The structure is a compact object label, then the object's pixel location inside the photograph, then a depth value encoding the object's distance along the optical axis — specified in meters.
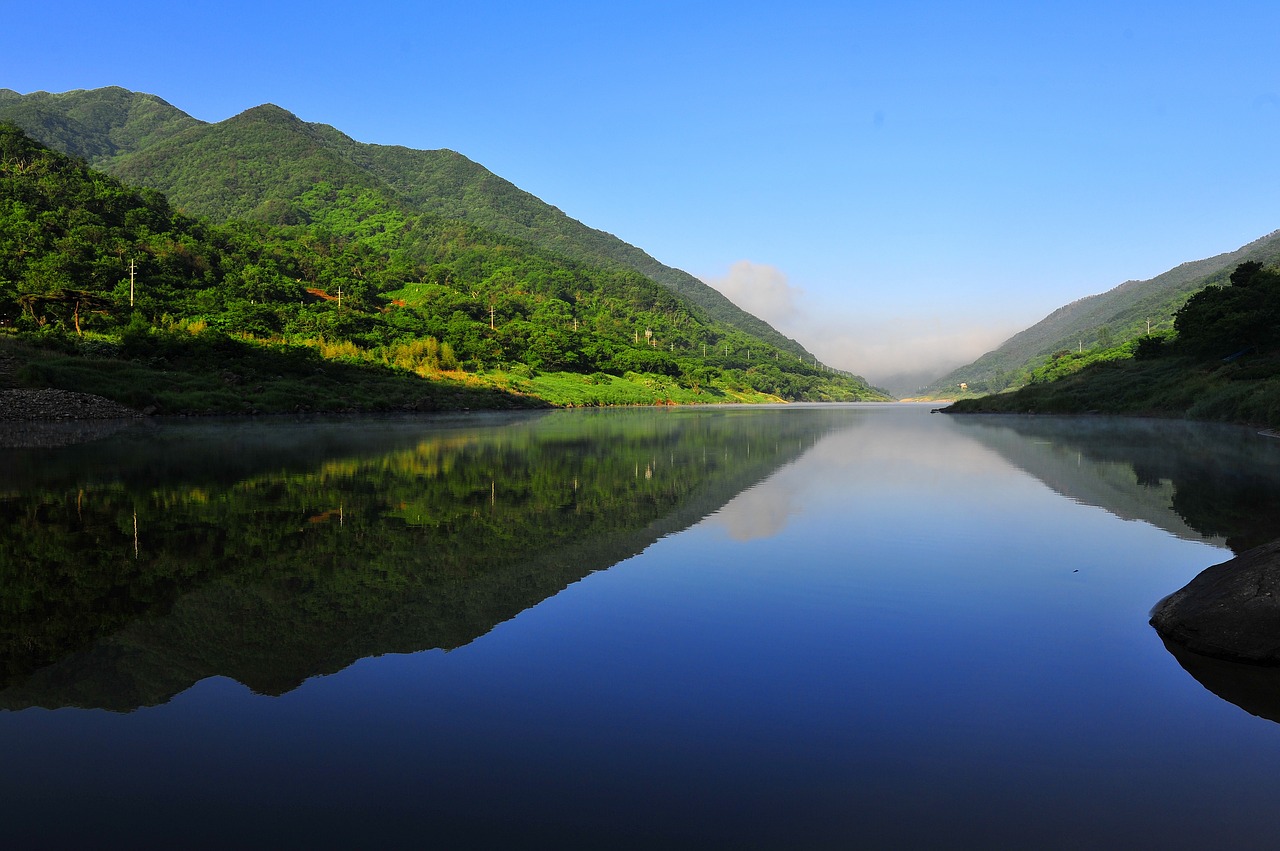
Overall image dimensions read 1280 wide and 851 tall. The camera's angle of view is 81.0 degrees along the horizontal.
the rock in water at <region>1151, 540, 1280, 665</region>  6.86
